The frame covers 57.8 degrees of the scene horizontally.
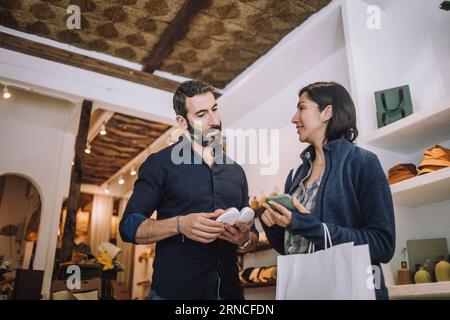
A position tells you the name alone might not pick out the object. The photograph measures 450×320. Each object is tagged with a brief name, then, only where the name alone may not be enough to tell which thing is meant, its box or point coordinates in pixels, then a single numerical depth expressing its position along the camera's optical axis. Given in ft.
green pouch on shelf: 8.62
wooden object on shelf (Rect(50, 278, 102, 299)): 12.80
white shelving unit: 7.11
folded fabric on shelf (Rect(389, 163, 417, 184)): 8.01
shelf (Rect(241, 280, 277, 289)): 12.56
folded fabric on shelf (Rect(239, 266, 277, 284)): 12.52
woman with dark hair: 4.41
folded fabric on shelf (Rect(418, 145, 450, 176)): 7.37
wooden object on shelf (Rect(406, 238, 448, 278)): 7.86
